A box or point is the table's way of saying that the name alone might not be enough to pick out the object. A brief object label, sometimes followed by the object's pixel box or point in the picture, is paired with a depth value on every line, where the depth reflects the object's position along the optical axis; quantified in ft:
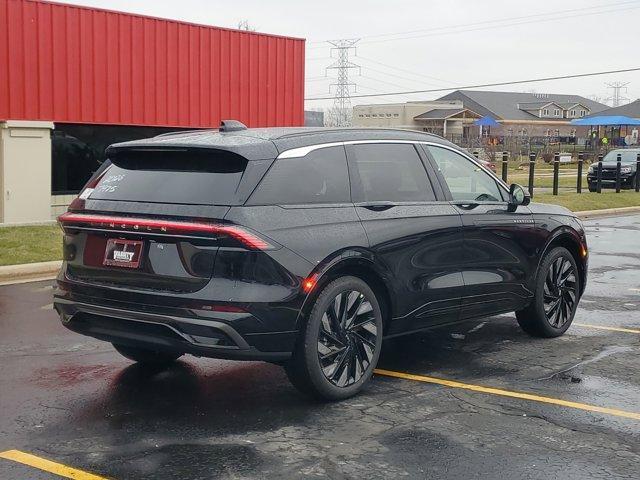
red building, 54.90
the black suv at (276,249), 17.04
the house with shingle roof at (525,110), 329.11
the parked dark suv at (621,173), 103.40
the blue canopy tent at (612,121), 171.85
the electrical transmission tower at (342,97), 320.21
